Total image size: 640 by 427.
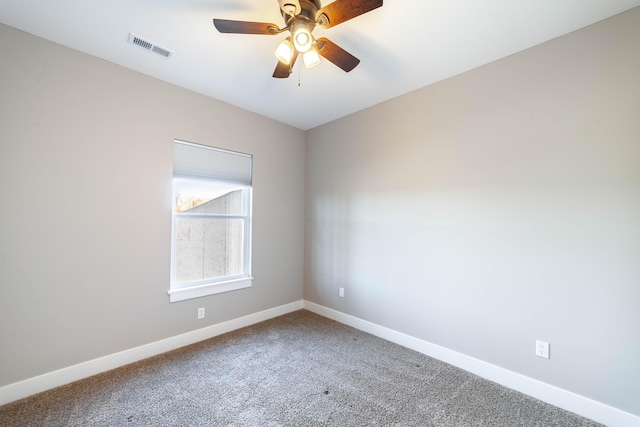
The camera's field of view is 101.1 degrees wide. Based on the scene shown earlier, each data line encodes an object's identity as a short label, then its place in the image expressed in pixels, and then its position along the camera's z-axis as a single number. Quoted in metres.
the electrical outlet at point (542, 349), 1.96
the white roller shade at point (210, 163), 2.76
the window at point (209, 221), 2.77
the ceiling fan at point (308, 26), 1.39
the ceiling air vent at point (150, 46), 2.03
